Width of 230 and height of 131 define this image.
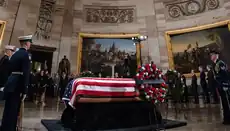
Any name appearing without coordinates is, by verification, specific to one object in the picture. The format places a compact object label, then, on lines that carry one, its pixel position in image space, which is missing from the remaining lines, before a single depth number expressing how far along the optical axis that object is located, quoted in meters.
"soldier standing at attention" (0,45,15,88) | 4.62
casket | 3.63
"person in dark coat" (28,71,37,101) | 9.70
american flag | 3.58
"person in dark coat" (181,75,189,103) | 10.46
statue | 11.99
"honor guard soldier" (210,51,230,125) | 4.27
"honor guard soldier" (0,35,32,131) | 3.12
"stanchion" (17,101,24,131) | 3.66
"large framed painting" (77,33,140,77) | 13.10
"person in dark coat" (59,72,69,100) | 10.16
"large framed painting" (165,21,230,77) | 11.17
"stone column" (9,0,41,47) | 11.70
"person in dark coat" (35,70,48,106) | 9.80
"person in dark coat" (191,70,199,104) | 10.30
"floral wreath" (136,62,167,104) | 3.58
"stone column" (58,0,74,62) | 13.00
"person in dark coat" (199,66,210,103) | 9.81
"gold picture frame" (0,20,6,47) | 11.09
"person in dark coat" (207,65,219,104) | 9.39
